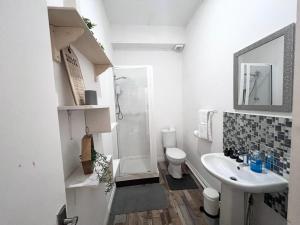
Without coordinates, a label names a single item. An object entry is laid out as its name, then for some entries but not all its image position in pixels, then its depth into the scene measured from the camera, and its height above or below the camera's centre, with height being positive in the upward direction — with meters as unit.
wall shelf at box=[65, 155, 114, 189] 0.84 -0.44
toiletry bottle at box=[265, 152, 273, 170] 1.19 -0.51
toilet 2.44 -0.91
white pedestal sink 1.04 -0.65
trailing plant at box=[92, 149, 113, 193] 0.99 -0.46
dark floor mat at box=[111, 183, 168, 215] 1.94 -1.36
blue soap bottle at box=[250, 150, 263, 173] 1.22 -0.54
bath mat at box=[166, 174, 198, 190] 2.35 -1.35
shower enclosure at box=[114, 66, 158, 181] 2.56 -0.36
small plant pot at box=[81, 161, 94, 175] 0.95 -0.40
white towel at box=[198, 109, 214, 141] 2.03 -0.34
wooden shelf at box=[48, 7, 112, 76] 0.66 +0.41
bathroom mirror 1.05 +0.20
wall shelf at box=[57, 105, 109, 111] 0.76 -0.01
